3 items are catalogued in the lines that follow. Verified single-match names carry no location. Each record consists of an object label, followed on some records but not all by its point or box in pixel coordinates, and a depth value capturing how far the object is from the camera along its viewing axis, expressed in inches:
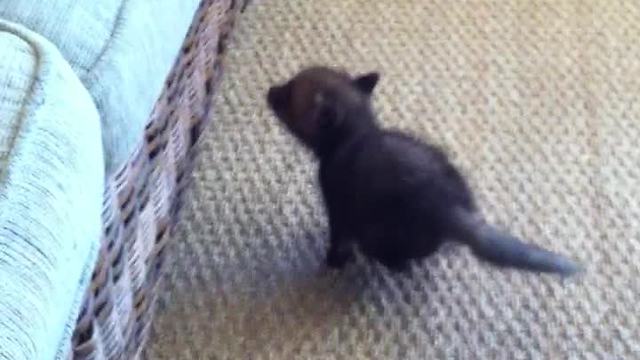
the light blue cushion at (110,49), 30.8
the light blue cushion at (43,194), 23.5
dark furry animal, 42.0
